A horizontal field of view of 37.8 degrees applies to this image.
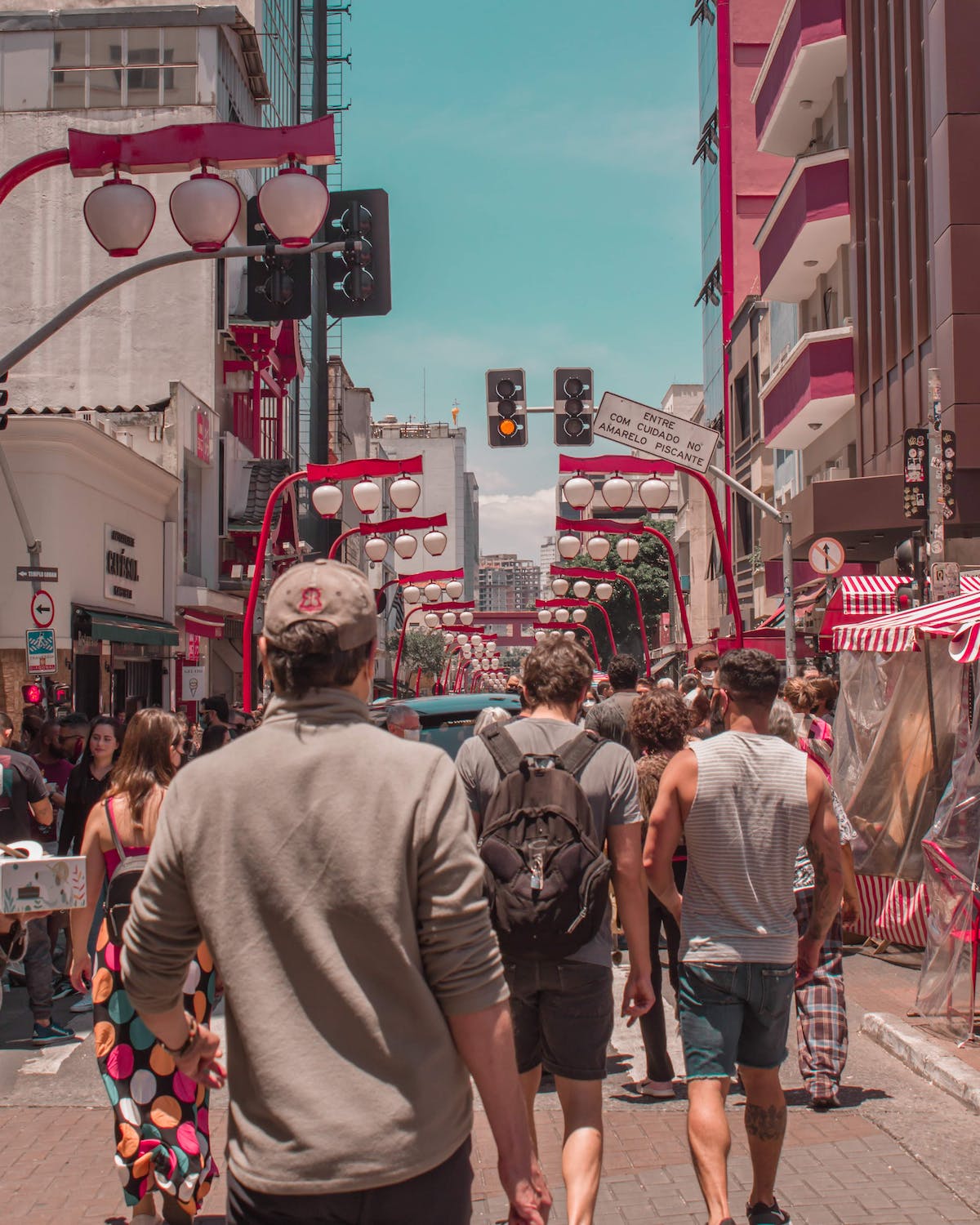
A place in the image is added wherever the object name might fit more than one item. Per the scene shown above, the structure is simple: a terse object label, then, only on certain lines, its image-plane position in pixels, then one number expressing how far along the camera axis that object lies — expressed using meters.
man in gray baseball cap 2.46
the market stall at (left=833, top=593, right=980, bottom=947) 9.75
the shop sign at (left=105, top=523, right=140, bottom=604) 26.98
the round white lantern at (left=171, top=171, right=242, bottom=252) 9.14
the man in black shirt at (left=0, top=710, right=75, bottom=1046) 7.96
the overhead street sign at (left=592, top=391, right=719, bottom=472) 16.66
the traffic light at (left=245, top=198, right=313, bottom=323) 10.84
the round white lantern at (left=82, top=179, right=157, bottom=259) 9.24
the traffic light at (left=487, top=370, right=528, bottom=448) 17.73
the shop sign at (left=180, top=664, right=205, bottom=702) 24.34
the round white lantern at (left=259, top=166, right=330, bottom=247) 9.30
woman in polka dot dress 4.84
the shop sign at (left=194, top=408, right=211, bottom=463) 33.69
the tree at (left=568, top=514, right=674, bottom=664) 79.50
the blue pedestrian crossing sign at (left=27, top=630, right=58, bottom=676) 15.50
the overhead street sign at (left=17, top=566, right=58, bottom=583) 15.35
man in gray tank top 4.55
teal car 12.58
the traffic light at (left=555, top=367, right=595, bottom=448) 17.47
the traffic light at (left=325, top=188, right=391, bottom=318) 13.72
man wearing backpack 4.29
